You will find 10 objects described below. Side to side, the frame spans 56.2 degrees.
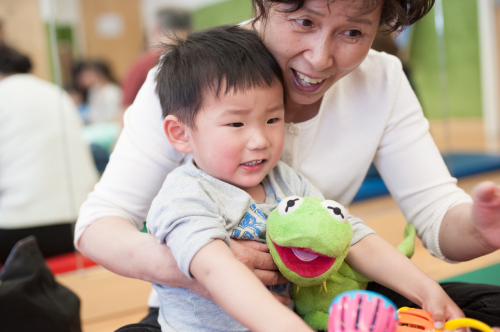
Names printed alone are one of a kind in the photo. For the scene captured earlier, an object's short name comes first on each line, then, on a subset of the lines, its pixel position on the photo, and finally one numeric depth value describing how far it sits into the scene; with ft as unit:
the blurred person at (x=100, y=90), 13.15
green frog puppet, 2.20
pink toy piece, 1.78
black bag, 3.61
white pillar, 15.25
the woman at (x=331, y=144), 2.64
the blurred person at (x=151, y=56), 7.98
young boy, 2.35
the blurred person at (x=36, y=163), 6.77
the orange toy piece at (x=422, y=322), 1.97
